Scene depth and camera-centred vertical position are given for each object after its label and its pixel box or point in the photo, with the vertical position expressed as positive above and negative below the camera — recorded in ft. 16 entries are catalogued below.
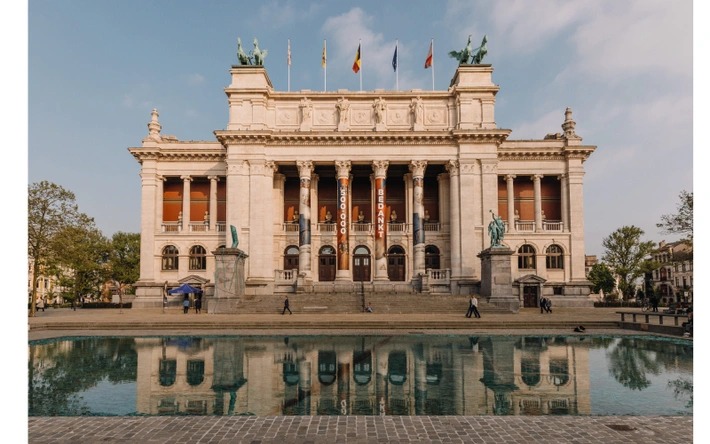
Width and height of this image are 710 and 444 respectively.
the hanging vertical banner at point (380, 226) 147.43 +9.50
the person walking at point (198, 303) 123.24 -12.22
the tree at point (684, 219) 106.05 +7.79
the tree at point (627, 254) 206.49 -0.11
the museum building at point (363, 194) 148.66 +21.04
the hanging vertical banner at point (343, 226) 148.77 +9.68
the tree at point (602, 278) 256.93 -13.29
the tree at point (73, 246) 120.37 +3.30
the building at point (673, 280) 278.67 -18.20
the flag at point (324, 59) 156.97 +65.90
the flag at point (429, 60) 154.40 +64.44
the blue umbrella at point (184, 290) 120.06 -8.25
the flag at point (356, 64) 154.71 +63.56
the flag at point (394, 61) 158.61 +65.92
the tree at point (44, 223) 119.75 +9.42
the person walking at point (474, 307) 96.02 -10.61
